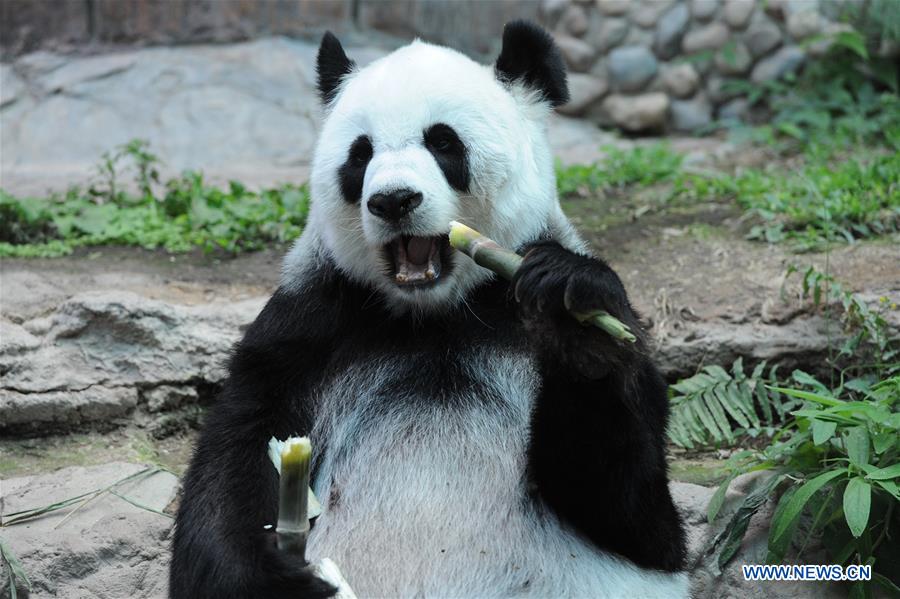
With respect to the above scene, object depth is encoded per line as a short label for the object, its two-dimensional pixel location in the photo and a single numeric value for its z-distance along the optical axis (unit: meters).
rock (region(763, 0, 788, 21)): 21.30
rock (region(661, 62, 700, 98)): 21.89
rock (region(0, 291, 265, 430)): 10.70
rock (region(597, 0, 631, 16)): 22.28
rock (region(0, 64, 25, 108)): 20.94
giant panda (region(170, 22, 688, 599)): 7.02
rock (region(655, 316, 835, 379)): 11.05
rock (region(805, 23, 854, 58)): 20.42
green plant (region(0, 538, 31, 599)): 8.82
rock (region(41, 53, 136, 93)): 21.34
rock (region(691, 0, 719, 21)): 21.94
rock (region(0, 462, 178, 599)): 9.11
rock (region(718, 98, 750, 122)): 21.62
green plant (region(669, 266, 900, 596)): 8.25
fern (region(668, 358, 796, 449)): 10.51
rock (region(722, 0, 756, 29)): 21.72
